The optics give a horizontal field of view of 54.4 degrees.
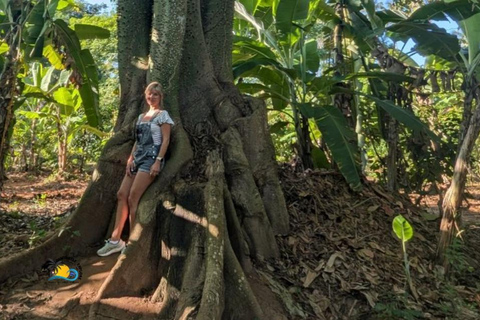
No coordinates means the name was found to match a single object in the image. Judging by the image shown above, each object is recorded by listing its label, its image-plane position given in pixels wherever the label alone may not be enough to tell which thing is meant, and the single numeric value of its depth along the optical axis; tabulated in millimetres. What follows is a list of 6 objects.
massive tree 3812
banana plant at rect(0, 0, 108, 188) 5559
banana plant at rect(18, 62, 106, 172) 11781
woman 4324
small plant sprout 4582
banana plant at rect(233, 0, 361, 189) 6090
